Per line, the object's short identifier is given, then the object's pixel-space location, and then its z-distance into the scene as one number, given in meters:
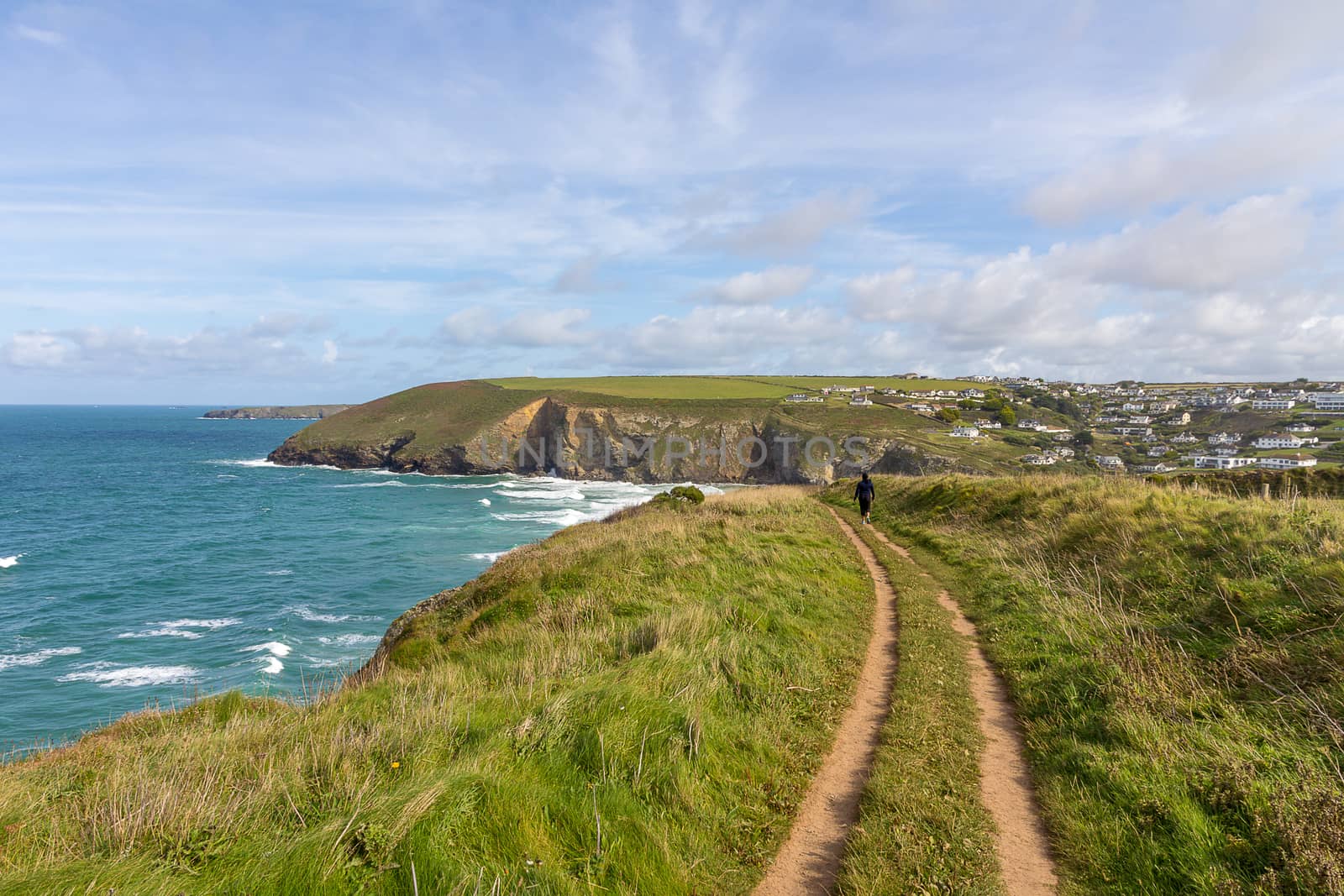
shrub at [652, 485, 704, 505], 30.28
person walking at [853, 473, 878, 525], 25.78
